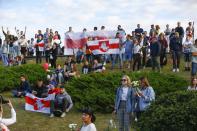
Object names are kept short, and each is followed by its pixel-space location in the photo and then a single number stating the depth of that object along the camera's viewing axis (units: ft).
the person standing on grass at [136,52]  87.83
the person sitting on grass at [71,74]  83.02
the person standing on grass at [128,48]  88.85
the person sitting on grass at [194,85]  54.13
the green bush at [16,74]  85.56
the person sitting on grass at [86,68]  88.33
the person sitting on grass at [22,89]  77.15
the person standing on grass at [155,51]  81.92
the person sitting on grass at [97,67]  87.75
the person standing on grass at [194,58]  72.74
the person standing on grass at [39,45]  103.75
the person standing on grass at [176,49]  87.40
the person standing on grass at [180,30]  93.89
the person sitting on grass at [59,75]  82.22
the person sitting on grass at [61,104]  63.28
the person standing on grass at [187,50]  90.12
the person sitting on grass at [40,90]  71.51
